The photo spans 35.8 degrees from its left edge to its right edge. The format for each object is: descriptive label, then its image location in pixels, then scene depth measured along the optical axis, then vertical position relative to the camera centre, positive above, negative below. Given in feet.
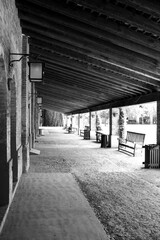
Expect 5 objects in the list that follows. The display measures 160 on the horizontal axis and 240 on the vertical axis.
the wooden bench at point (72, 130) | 86.48 -3.21
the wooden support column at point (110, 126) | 47.26 -1.13
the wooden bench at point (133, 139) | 36.40 -2.89
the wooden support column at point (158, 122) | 29.14 -0.17
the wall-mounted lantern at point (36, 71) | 19.27 +3.93
